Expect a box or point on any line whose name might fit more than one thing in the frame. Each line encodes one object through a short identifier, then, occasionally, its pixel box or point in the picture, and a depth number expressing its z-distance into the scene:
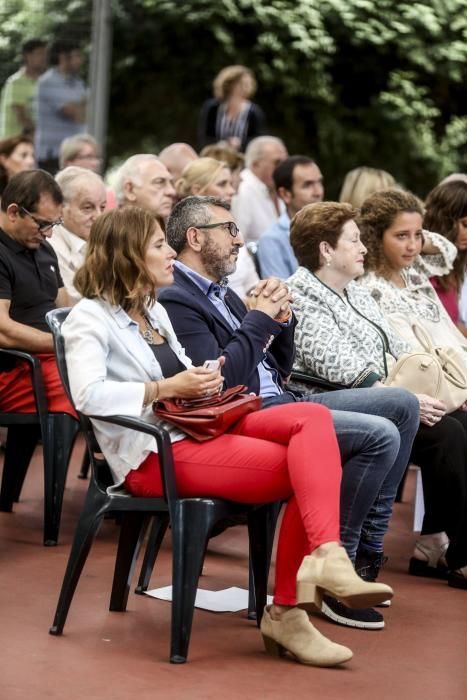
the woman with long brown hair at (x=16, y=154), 15.28
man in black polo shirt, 10.38
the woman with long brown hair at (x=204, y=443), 7.39
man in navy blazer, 8.59
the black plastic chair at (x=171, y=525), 7.57
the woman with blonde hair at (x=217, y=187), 13.62
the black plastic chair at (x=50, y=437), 10.12
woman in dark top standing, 20.03
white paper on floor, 8.77
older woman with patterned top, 9.77
